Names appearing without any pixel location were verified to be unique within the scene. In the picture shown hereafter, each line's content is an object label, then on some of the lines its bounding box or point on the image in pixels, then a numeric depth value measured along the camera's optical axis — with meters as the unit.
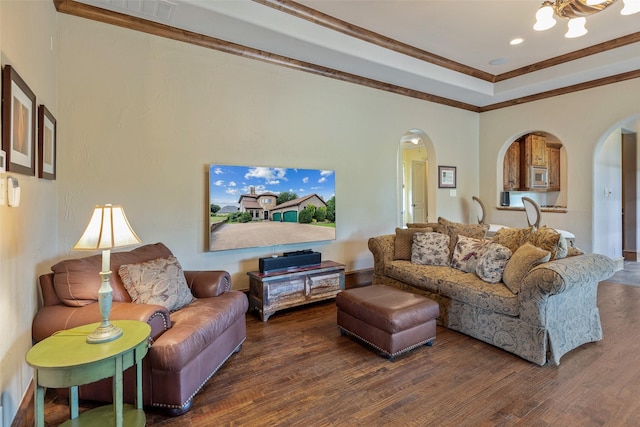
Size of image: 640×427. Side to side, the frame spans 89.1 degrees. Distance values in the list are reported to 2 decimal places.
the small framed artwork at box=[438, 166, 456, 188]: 5.49
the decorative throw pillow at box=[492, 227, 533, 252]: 3.11
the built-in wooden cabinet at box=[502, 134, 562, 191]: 6.66
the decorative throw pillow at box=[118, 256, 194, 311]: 2.29
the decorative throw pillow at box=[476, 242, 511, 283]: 2.95
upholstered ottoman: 2.53
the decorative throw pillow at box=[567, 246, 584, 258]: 2.84
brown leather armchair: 1.87
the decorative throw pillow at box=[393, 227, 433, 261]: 3.92
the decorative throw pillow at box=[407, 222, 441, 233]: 4.06
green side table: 1.45
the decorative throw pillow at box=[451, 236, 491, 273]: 3.32
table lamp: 1.71
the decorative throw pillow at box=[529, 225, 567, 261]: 2.73
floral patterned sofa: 2.43
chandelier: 2.41
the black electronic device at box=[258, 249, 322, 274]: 3.46
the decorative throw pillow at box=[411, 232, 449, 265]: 3.64
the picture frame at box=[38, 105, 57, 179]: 2.22
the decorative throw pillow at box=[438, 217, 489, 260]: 3.76
